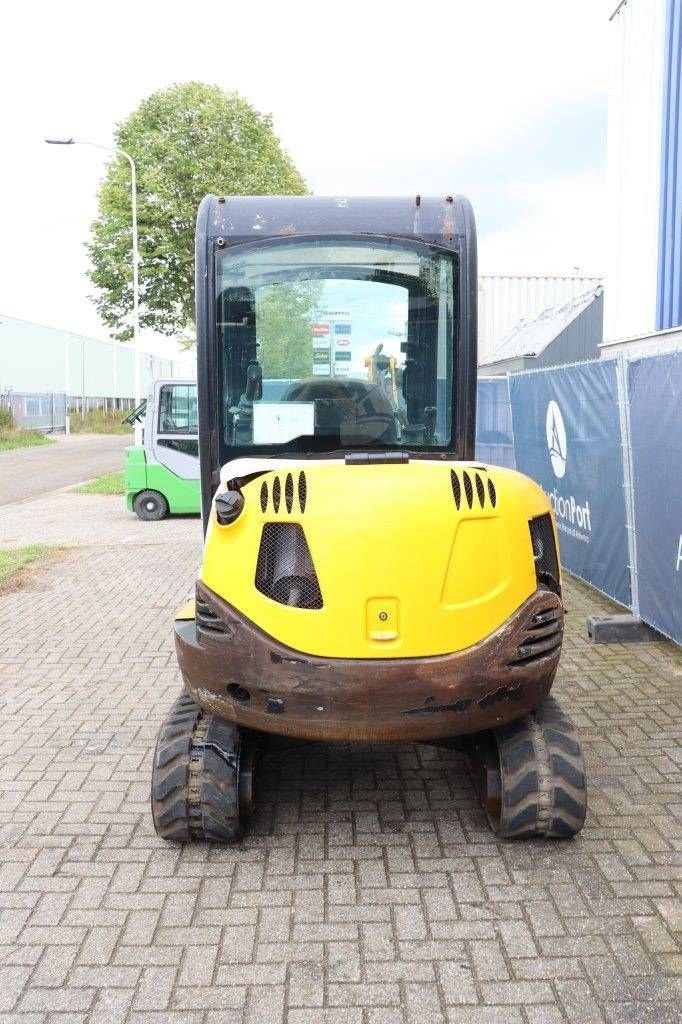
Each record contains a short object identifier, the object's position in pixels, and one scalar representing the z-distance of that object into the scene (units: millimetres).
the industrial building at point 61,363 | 47594
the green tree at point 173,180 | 32062
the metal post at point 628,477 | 7168
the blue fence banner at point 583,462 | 7730
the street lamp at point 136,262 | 24438
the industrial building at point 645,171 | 12703
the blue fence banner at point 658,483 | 6289
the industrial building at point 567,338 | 19391
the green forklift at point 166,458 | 13453
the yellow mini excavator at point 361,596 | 3326
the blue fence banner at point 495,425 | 12305
